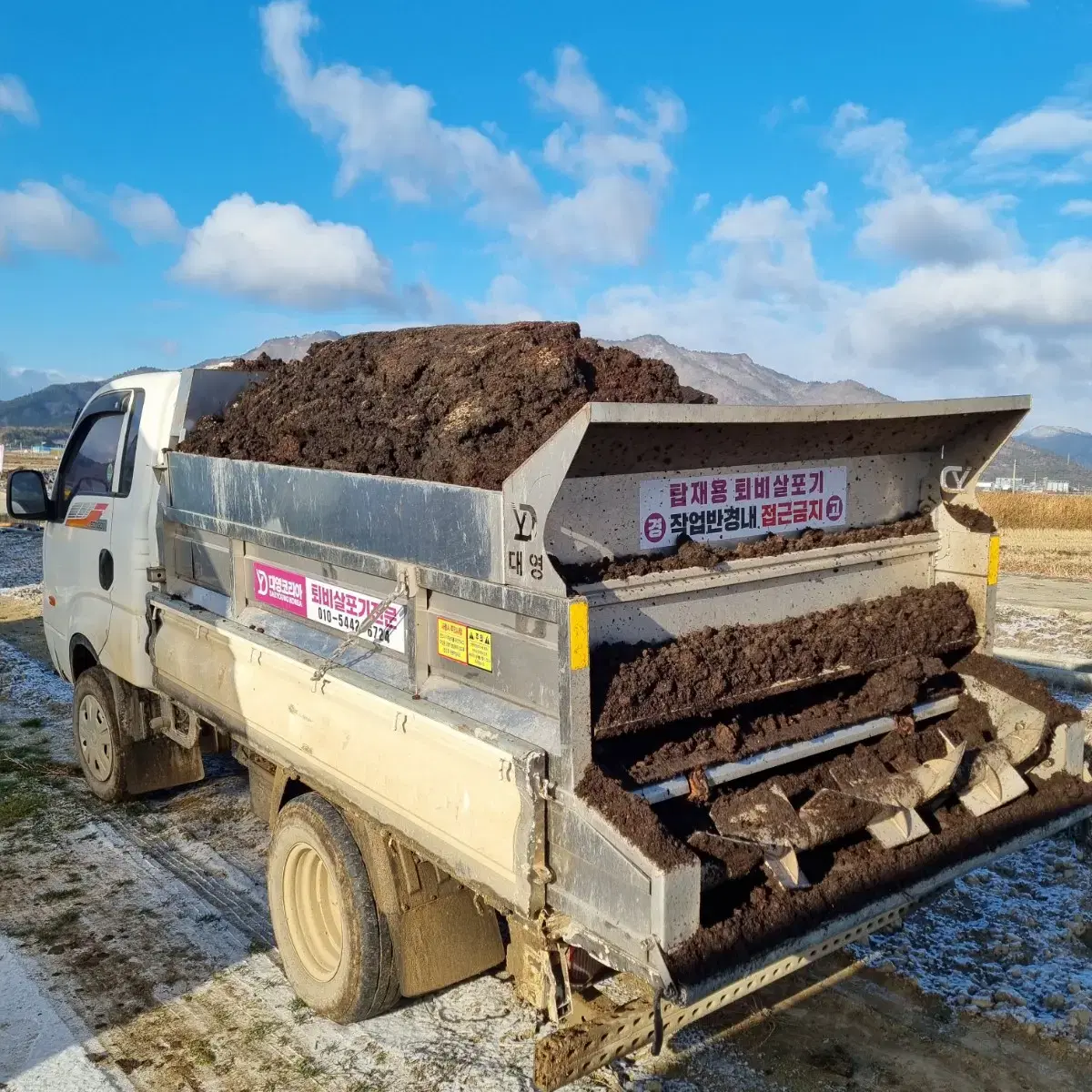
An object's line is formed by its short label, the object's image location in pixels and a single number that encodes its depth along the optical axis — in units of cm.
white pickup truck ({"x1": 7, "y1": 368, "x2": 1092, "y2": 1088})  269
